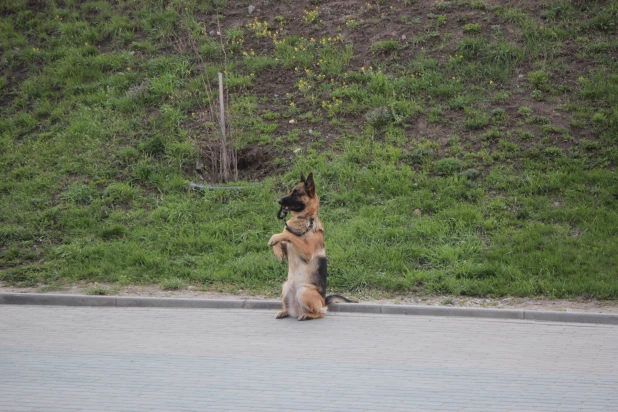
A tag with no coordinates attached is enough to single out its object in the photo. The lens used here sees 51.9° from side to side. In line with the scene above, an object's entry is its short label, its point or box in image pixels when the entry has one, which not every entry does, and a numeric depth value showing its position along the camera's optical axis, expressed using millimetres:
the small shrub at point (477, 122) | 12758
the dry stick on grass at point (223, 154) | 12578
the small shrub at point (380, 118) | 13203
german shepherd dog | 8273
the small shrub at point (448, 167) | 11859
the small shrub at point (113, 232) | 11227
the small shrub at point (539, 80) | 13422
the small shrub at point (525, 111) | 12812
